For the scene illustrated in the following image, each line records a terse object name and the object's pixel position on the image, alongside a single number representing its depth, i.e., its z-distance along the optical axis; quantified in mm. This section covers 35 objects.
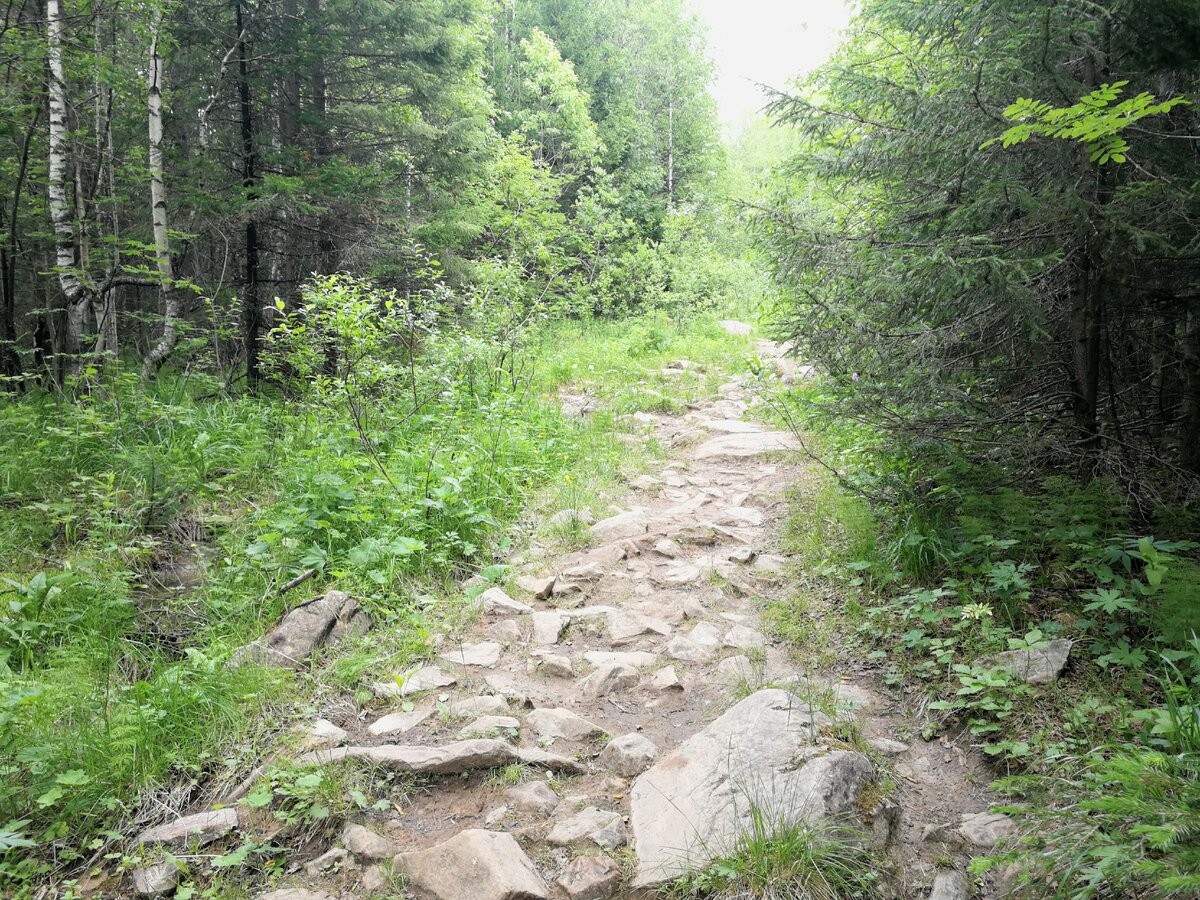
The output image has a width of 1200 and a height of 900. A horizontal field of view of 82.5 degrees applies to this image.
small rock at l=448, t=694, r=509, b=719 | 3363
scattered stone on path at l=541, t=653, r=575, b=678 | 3828
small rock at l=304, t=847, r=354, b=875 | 2459
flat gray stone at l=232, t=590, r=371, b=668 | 3709
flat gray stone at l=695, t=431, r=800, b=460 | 7754
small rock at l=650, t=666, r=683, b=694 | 3635
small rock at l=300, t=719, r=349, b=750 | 3074
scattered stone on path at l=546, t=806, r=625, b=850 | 2549
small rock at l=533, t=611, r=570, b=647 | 4180
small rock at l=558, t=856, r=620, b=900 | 2312
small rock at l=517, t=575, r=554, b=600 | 4738
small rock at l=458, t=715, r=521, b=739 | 3168
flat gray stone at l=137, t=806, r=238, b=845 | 2586
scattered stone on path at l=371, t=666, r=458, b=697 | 3539
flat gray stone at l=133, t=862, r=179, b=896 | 2395
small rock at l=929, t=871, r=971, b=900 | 2168
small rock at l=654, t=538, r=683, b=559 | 5336
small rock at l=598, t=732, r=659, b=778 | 3006
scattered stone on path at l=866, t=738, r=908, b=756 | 2930
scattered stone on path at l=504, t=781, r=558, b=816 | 2758
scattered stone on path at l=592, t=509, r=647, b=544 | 5625
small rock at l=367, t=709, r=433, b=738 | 3271
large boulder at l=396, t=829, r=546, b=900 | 2262
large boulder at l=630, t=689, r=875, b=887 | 2387
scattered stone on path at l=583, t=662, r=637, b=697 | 3670
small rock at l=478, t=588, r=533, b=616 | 4457
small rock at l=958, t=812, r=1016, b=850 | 2377
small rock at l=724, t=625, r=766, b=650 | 3914
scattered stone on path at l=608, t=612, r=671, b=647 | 4219
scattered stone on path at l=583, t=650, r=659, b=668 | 3883
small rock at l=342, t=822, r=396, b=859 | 2502
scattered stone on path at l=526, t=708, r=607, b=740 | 3252
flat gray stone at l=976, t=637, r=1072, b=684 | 3016
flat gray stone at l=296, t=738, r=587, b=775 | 2943
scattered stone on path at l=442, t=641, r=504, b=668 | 3859
